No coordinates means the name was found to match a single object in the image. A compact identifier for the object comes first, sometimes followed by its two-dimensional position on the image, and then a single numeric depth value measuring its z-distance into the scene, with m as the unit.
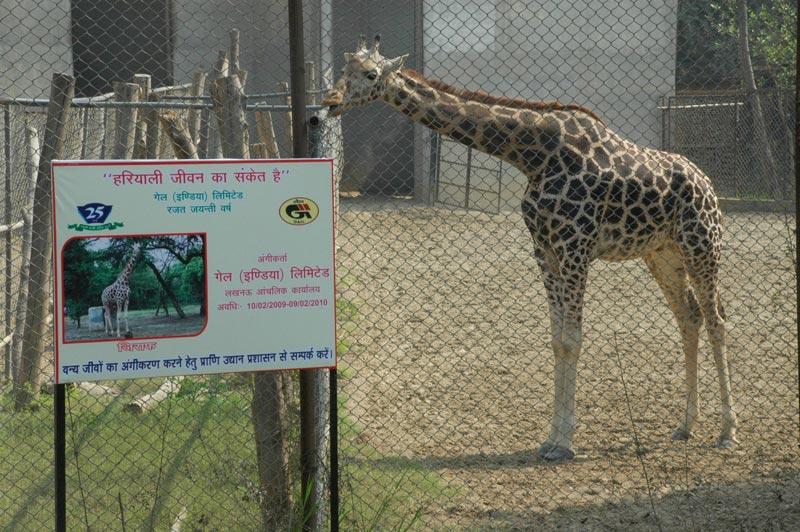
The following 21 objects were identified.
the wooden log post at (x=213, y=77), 13.20
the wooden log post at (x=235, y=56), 17.19
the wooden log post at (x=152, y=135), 13.39
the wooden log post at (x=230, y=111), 8.44
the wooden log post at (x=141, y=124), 12.70
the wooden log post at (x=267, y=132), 15.89
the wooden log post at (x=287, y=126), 18.33
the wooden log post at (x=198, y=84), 18.76
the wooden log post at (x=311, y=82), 22.52
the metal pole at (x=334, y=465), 7.47
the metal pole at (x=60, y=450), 7.09
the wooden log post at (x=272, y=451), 8.16
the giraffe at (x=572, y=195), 10.79
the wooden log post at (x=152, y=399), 11.81
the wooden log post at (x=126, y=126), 12.28
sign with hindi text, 6.94
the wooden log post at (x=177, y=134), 9.72
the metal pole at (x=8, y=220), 12.49
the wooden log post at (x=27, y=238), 12.59
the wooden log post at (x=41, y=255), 10.79
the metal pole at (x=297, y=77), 7.39
